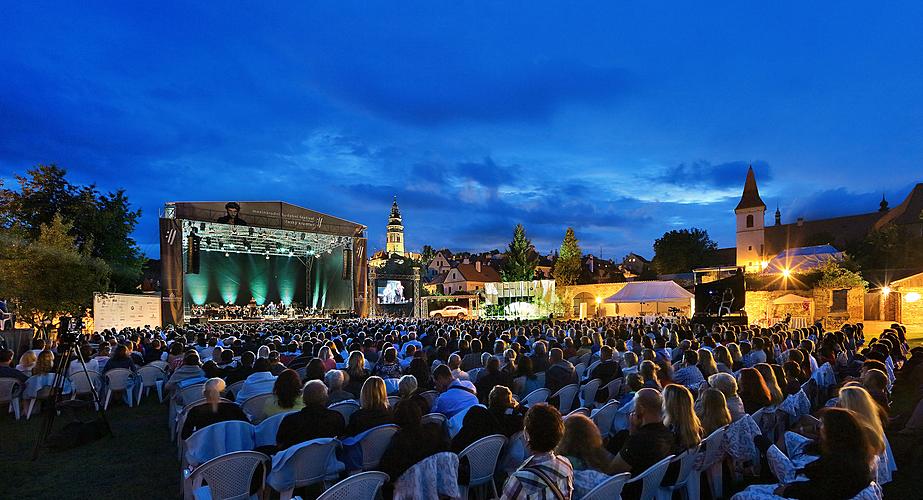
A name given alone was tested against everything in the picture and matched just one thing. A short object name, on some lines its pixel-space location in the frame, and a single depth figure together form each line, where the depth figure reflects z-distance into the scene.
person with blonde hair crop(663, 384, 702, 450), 3.64
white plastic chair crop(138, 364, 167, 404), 9.02
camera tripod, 5.92
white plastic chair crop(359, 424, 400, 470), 3.87
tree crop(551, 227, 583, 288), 42.53
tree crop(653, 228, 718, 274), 55.53
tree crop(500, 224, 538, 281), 41.97
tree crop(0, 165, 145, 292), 23.31
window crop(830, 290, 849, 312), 25.02
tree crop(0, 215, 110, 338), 17.00
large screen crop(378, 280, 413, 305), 31.31
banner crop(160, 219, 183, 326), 21.83
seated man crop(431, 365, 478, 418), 4.70
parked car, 37.26
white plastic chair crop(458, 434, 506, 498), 3.78
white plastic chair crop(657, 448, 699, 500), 3.71
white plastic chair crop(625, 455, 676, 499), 3.19
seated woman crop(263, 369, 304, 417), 4.73
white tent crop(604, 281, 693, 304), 22.88
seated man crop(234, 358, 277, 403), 5.78
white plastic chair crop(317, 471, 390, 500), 2.71
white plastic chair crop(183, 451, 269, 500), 3.35
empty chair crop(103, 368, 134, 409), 8.45
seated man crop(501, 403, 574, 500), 2.44
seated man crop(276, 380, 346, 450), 3.92
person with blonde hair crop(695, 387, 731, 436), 4.06
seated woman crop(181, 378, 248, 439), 4.30
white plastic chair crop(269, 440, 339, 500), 3.67
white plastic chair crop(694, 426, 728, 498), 3.97
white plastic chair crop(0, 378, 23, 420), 7.38
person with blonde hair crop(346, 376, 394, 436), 3.97
